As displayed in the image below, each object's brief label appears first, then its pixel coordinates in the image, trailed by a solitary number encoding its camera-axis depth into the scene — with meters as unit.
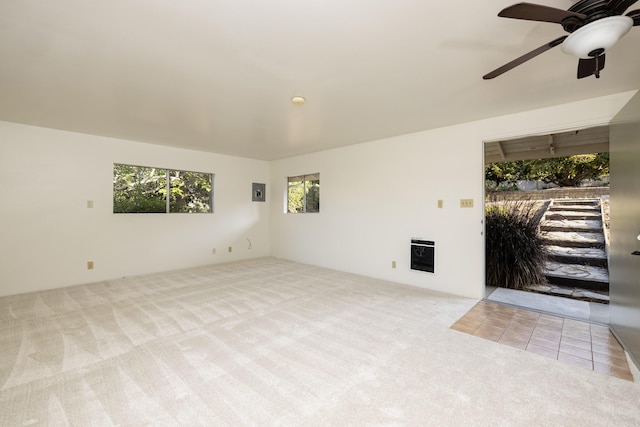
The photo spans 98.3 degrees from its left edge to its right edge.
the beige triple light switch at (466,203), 3.74
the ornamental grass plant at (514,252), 4.39
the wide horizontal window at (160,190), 4.78
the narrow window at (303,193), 5.86
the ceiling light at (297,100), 2.92
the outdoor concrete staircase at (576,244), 4.48
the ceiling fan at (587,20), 1.29
